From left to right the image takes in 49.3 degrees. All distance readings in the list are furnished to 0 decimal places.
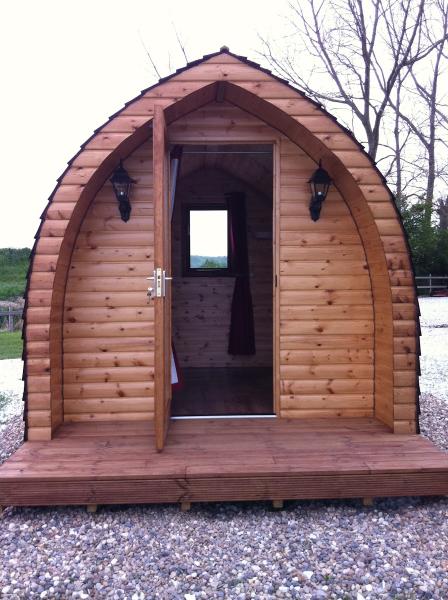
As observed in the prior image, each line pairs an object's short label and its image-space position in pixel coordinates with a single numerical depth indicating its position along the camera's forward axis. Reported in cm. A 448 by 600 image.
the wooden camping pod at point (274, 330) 293
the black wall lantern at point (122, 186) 369
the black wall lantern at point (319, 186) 377
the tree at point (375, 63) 1251
